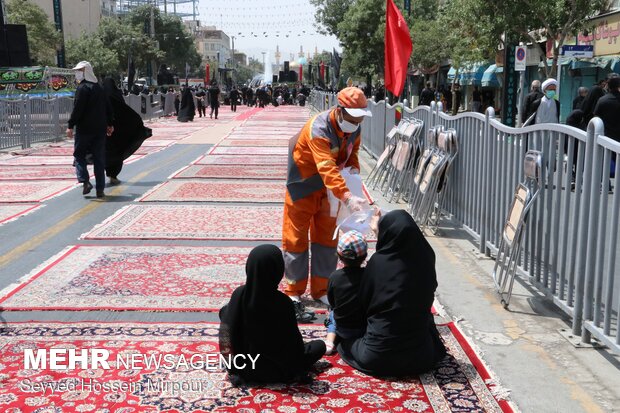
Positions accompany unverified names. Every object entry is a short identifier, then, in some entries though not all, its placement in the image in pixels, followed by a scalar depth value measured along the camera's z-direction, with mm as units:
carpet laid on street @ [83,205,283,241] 7930
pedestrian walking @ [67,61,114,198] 10266
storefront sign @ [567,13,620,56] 22516
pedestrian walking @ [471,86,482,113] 30562
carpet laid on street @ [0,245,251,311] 5484
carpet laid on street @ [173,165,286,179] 13000
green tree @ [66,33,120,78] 59594
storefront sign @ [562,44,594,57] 17188
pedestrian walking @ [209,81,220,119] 36219
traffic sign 17250
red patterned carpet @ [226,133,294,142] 21939
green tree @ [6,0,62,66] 48438
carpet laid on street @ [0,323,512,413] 3781
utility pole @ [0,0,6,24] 23080
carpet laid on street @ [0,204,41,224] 9000
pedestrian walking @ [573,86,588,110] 13419
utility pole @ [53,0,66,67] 46938
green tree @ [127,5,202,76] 81625
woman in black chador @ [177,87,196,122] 33031
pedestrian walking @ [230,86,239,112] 46625
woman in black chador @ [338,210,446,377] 3998
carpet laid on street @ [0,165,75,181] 13055
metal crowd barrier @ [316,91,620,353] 4383
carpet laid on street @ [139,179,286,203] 10391
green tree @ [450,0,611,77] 17906
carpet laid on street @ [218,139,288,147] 20062
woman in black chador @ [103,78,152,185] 11844
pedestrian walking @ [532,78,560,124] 12148
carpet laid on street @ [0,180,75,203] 10555
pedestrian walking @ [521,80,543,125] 13619
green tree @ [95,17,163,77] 67000
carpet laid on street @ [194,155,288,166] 15195
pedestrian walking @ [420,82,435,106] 26406
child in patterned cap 4293
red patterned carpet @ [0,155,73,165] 15509
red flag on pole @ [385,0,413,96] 10961
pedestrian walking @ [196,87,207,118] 37500
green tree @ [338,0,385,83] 45562
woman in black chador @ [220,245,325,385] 3904
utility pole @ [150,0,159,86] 68062
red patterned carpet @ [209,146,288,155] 17406
